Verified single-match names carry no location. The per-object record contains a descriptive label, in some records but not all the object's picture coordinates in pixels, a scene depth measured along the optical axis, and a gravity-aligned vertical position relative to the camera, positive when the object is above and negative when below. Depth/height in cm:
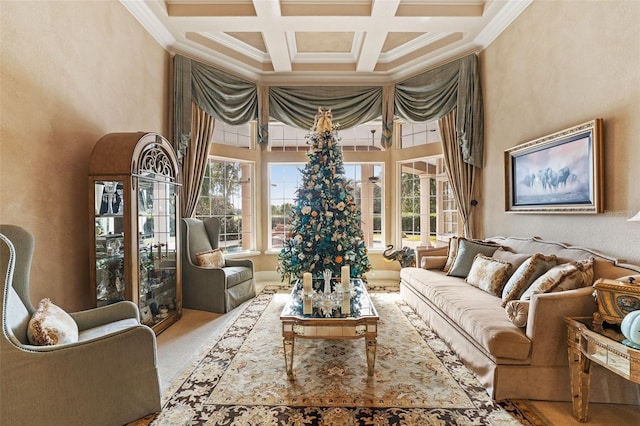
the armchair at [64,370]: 162 -89
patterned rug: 192 -129
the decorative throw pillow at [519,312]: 211 -72
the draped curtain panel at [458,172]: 438 +61
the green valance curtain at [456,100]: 423 +172
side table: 158 -83
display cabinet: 269 -2
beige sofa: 201 -96
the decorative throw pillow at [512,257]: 295 -47
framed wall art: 252 +38
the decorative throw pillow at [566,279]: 221 -50
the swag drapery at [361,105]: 426 +175
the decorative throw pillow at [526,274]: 253 -54
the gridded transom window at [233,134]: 515 +144
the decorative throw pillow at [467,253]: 358 -50
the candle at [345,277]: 292 -62
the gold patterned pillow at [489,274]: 292 -63
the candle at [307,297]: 250 -72
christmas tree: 409 -9
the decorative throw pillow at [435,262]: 409 -67
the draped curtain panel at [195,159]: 438 +85
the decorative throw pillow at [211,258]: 408 -60
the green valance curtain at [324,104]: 506 +187
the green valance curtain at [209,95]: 427 +185
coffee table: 233 -90
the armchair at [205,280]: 387 -87
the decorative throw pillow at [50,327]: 173 -67
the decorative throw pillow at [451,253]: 395 -53
